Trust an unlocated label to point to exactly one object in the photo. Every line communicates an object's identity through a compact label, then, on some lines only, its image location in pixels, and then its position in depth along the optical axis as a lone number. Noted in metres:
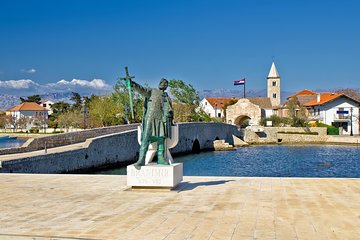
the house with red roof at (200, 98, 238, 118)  106.06
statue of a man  10.82
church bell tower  106.81
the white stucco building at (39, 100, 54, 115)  133.32
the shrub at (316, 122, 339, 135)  65.75
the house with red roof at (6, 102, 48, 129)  111.88
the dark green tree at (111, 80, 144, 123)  56.62
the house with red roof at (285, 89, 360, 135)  70.01
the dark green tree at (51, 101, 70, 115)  105.94
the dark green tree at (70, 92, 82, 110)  100.93
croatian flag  95.12
